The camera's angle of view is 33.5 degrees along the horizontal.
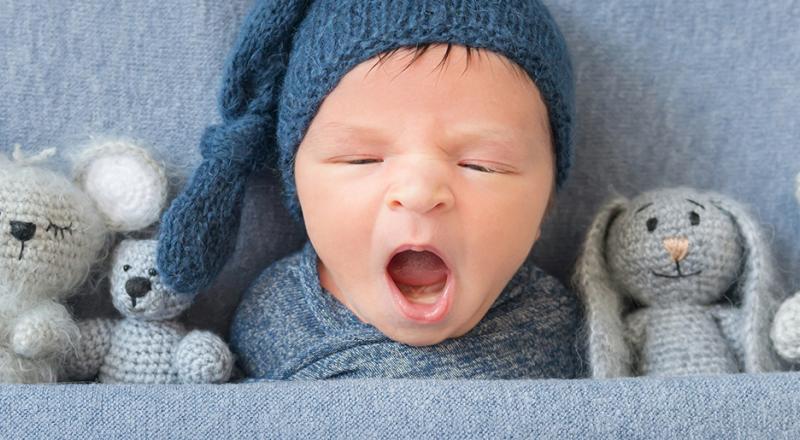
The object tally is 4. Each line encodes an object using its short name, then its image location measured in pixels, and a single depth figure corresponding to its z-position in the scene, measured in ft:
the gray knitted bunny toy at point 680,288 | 1.59
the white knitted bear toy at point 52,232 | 1.49
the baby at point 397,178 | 1.45
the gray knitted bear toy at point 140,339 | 1.55
